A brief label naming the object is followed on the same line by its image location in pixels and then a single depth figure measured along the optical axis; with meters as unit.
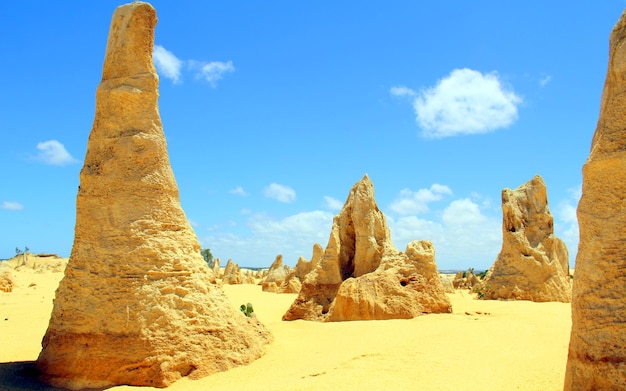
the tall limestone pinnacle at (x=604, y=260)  3.88
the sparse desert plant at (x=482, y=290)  16.52
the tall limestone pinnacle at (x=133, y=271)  6.18
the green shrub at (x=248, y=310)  9.64
